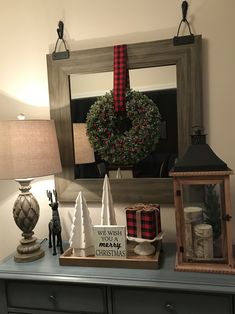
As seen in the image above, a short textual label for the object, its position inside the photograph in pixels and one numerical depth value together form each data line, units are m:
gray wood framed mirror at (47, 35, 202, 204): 1.59
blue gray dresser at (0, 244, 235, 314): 1.24
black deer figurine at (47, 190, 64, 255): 1.61
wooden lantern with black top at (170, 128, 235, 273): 1.30
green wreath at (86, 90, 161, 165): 1.63
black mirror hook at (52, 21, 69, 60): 1.75
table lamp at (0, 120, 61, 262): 1.47
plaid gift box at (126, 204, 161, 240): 1.45
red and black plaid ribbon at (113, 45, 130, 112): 1.65
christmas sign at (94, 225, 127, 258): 1.41
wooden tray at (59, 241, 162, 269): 1.38
